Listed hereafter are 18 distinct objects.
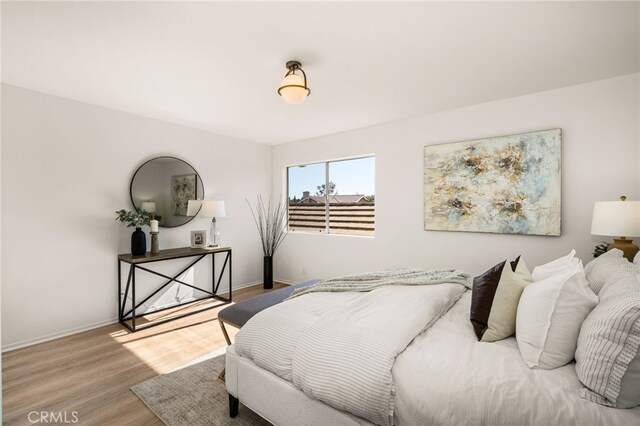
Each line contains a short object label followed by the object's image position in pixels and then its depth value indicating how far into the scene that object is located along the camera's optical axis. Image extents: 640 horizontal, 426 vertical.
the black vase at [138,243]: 3.36
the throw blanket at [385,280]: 2.26
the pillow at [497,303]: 1.52
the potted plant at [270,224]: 5.05
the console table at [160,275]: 3.23
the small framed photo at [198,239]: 4.00
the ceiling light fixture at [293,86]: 2.25
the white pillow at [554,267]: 1.70
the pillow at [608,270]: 1.47
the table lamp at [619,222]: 2.20
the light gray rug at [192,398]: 1.85
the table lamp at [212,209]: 3.93
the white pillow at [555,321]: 1.25
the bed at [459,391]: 1.07
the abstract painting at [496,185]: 2.88
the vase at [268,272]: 4.78
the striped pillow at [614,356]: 1.03
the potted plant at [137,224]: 3.31
